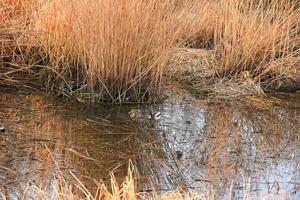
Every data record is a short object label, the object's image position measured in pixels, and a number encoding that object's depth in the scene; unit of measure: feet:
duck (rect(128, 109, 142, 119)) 26.36
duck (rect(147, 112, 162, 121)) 26.27
